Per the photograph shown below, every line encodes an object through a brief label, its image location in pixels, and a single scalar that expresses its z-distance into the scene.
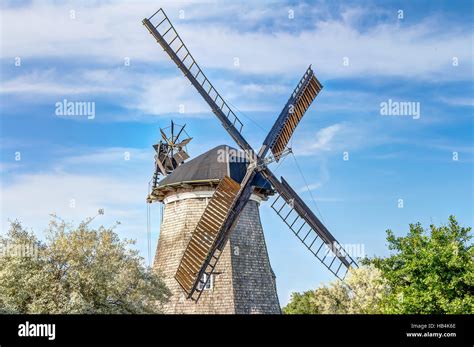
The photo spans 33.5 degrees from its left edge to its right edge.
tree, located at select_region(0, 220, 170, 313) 28.64
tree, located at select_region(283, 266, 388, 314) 39.92
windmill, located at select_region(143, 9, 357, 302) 38.69
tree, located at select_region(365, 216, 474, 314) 30.41
